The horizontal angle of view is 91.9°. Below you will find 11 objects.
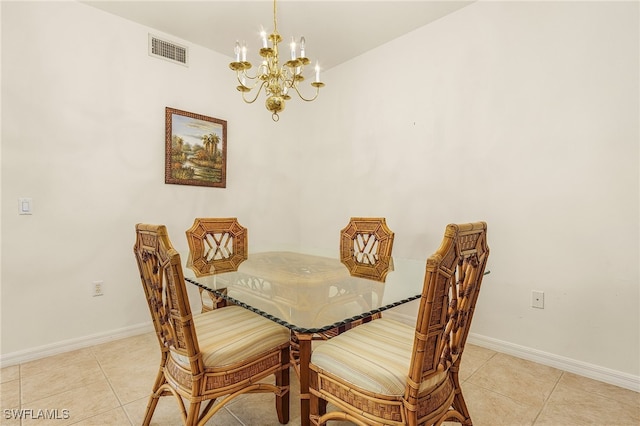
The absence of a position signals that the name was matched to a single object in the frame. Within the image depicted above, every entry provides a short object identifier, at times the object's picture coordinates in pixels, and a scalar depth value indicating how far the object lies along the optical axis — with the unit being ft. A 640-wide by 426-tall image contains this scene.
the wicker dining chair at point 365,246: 6.48
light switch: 7.22
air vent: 9.18
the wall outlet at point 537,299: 7.20
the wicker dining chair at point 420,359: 3.15
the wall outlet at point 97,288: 8.25
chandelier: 5.80
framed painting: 9.54
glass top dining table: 3.77
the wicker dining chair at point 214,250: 6.45
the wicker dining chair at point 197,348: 3.74
